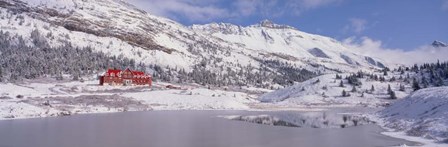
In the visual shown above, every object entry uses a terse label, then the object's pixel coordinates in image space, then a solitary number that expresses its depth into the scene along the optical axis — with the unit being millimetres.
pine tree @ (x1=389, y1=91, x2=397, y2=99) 138900
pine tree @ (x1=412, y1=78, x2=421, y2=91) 146750
